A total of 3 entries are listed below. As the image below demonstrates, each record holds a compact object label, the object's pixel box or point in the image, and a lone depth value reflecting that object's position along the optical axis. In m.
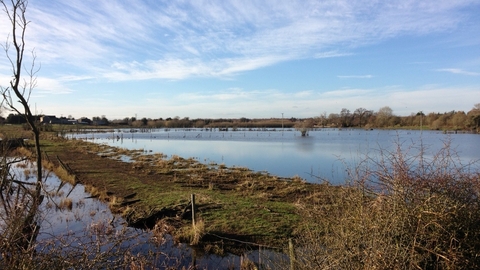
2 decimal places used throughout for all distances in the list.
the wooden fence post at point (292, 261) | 5.25
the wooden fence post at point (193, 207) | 11.05
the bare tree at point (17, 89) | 6.66
